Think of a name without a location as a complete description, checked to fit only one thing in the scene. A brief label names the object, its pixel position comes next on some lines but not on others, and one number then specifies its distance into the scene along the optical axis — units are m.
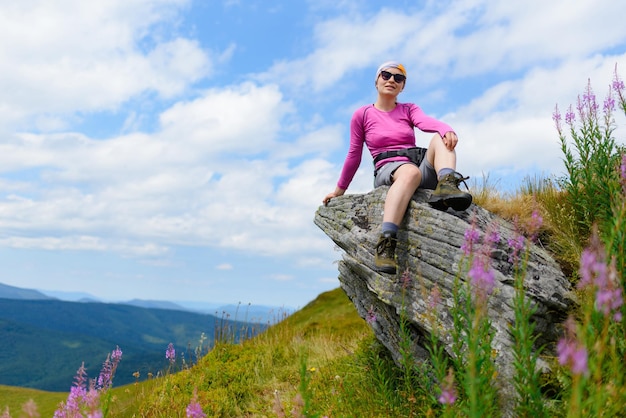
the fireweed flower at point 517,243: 3.28
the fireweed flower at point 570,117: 5.41
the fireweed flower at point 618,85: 5.16
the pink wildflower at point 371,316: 5.81
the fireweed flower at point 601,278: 1.70
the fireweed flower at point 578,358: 1.50
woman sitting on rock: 5.06
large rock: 4.46
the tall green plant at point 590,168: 5.06
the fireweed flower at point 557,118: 5.47
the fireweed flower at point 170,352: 6.94
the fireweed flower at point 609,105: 5.20
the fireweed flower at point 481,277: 2.30
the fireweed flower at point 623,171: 3.46
